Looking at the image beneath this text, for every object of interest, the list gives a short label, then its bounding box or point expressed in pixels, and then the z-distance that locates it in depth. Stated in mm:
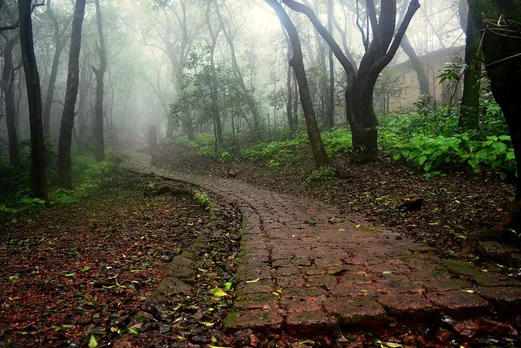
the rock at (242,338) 2002
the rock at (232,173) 11617
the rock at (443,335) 2000
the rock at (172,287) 2723
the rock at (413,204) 4914
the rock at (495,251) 2936
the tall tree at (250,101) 17625
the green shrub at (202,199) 6722
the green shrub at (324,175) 8203
